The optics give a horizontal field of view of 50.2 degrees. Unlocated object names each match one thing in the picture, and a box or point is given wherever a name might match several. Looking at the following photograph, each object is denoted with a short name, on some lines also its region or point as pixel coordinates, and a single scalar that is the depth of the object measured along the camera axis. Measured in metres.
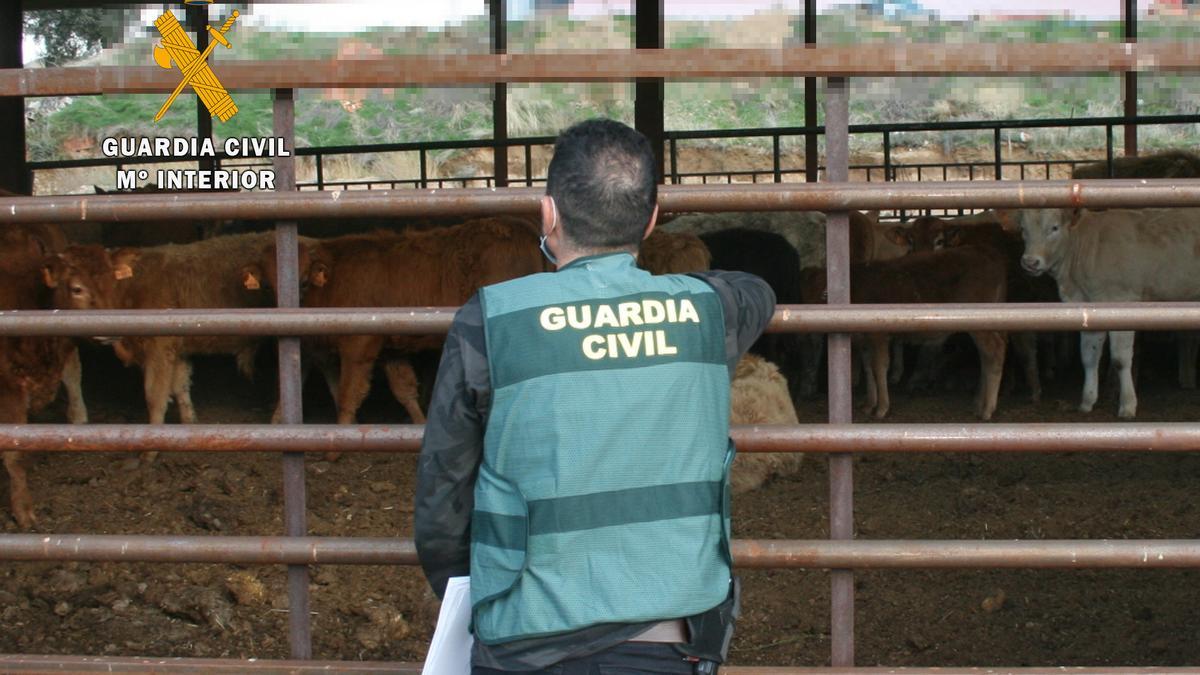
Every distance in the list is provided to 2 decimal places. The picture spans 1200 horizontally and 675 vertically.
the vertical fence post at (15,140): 15.38
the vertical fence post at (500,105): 16.22
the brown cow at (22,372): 7.24
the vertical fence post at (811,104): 15.98
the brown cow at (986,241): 11.77
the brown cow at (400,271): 9.77
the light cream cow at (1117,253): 10.44
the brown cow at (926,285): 10.23
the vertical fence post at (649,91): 15.23
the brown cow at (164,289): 8.83
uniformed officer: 2.28
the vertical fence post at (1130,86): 16.62
